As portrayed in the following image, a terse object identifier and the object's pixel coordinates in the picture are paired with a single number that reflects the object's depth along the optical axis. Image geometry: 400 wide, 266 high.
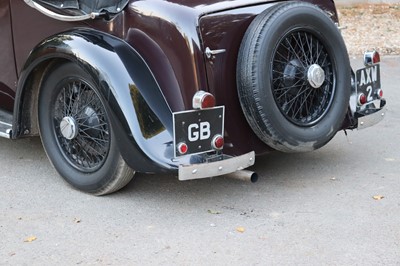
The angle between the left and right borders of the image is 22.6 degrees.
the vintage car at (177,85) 6.09
